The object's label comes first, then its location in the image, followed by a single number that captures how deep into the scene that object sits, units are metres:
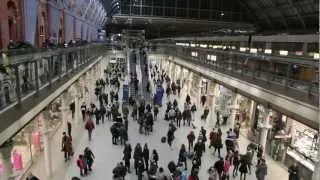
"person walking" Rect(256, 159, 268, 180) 11.30
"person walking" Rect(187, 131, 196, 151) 14.85
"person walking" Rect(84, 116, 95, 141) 16.01
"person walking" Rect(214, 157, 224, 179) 11.82
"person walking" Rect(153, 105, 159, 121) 20.16
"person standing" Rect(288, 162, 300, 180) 10.80
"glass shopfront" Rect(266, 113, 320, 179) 11.80
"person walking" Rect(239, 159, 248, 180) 11.98
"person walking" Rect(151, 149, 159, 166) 12.36
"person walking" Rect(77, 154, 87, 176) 12.07
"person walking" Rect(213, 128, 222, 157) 14.54
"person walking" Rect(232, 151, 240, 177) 12.56
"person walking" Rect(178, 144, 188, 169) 12.80
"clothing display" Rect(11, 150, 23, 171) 10.48
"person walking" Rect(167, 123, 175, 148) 15.45
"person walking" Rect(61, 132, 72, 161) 13.52
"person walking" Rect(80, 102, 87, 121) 19.28
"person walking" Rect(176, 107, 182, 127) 19.03
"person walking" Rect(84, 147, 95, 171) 12.42
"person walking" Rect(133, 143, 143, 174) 12.47
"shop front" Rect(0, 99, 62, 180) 9.42
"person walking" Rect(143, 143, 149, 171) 12.77
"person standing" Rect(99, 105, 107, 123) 19.31
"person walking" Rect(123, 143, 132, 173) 12.80
